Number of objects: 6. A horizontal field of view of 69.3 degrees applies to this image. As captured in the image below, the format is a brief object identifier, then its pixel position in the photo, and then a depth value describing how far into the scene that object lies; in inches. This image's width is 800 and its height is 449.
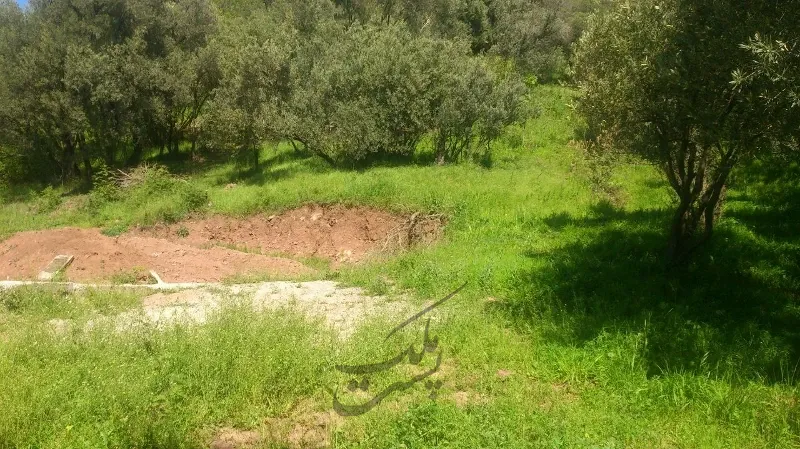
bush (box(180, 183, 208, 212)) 733.9
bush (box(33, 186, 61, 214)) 852.0
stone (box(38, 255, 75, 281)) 497.4
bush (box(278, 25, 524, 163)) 758.5
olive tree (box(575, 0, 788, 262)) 265.1
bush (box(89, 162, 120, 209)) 812.0
